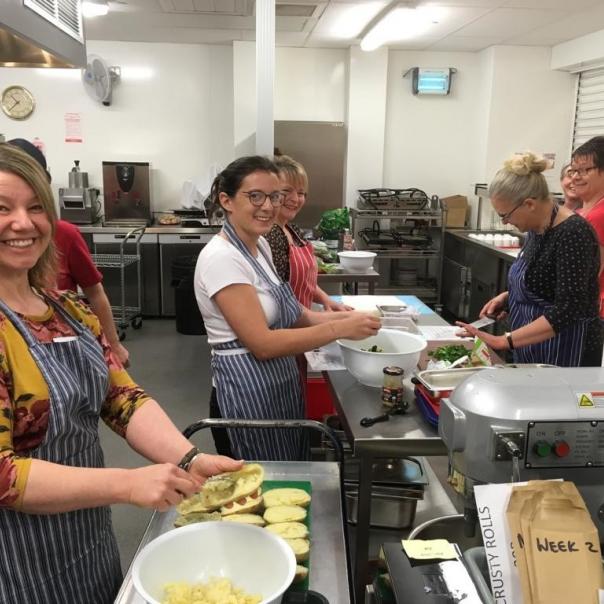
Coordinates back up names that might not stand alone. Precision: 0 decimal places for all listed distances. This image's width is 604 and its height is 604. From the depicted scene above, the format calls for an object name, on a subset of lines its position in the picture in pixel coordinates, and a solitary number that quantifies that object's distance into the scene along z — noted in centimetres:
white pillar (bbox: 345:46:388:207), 599
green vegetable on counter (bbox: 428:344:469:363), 196
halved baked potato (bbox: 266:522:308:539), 118
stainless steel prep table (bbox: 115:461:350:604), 110
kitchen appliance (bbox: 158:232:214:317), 581
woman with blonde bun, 203
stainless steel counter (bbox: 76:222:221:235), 571
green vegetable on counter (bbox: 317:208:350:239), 495
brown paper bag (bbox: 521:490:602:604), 80
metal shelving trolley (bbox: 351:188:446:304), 586
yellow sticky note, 104
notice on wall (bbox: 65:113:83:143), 616
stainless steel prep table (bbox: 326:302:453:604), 151
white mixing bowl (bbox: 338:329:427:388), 176
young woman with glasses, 176
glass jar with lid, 166
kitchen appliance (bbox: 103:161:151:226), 614
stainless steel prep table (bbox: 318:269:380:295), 384
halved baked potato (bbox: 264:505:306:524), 123
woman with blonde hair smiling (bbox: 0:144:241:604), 98
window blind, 548
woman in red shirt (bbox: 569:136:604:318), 260
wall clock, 603
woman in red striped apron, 252
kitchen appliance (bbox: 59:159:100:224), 574
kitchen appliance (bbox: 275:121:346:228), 616
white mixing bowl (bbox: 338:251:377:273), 399
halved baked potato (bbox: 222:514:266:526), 119
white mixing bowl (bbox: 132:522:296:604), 104
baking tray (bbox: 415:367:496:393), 162
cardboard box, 615
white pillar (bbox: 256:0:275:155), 331
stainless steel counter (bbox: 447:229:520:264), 470
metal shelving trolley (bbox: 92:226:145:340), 538
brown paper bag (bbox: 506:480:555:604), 82
